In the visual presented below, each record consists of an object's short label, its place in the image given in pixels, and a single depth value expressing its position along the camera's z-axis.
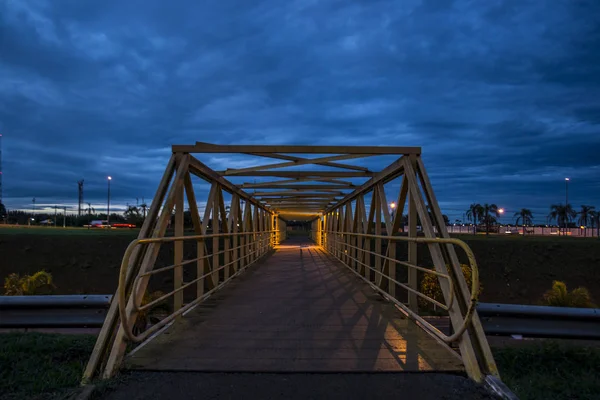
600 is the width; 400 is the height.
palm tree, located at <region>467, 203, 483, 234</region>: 93.38
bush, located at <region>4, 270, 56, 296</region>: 11.71
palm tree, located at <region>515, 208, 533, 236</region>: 100.12
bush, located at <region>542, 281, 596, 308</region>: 10.09
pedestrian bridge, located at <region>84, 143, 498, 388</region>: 3.72
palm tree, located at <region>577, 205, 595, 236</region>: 92.25
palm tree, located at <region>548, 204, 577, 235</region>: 87.09
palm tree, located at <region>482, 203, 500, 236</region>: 88.00
